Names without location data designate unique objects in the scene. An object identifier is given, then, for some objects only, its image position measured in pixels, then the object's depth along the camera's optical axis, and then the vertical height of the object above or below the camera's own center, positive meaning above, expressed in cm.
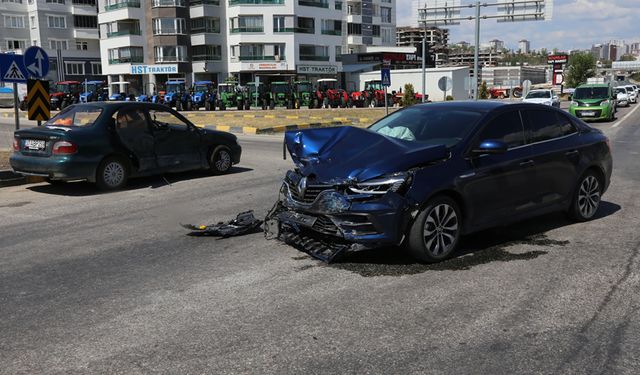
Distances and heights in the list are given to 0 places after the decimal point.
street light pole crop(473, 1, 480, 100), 3312 +290
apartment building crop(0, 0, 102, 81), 7319 +896
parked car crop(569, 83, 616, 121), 2797 -48
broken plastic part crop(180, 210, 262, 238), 704 -152
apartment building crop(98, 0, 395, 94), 6556 +678
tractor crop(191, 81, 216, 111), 4278 +5
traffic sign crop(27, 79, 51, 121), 1262 +10
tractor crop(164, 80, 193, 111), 4150 +13
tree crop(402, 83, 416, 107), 4186 +0
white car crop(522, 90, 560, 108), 3425 -21
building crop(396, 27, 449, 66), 14488 +1502
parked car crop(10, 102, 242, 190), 975 -73
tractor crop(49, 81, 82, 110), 4197 +68
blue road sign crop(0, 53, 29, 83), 1244 +76
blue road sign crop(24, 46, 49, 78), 1293 +93
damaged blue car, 538 -78
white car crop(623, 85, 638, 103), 5271 -17
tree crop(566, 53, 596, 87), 10031 +409
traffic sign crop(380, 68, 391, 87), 2602 +90
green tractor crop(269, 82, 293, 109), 4447 +27
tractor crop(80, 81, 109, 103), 4303 +80
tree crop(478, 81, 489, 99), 5162 +21
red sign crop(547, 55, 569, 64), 10772 +626
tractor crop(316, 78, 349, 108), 4681 -5
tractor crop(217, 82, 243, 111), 4362 +0
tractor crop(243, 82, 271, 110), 4412 +24
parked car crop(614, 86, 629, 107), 4662 -51
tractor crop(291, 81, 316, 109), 4541 +26
